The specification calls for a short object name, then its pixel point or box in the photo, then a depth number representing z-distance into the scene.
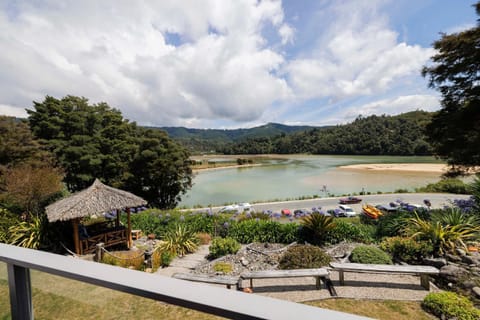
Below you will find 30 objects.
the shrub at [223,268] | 6.27
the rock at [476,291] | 4.20
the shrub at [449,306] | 3.53
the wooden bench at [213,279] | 4.61
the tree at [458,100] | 9.49
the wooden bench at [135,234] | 9.98
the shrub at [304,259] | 5.82
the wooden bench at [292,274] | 4.68
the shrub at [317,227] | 8.37
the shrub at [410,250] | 6.04
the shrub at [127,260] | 6.72
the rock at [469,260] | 5.14
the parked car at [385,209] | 13.50
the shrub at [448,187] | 22.41
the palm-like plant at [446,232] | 6.14
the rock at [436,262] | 5.35
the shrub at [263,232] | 8.84
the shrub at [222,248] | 7.46
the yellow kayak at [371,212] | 12.54
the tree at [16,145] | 13.22
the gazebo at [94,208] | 7.47
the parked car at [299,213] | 13.26
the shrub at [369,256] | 5.84
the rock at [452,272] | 4.77
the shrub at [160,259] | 6.79
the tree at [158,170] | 22.31
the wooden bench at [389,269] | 4.59
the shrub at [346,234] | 8.52
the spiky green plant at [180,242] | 7.82
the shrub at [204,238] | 9.23
